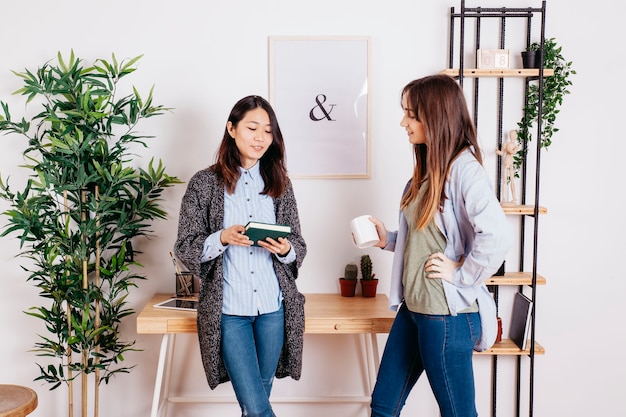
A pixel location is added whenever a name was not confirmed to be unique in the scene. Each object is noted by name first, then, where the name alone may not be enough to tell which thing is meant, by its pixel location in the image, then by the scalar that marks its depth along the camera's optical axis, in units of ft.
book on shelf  8.70
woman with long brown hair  5.76
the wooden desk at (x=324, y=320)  7.90
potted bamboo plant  8.20
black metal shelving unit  8.54
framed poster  8.93
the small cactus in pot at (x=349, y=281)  8.95
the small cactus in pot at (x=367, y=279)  8.90
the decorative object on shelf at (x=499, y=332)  8.78
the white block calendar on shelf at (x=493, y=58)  8.68
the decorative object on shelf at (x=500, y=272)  8.86
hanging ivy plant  8.71
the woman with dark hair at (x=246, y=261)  6.79
